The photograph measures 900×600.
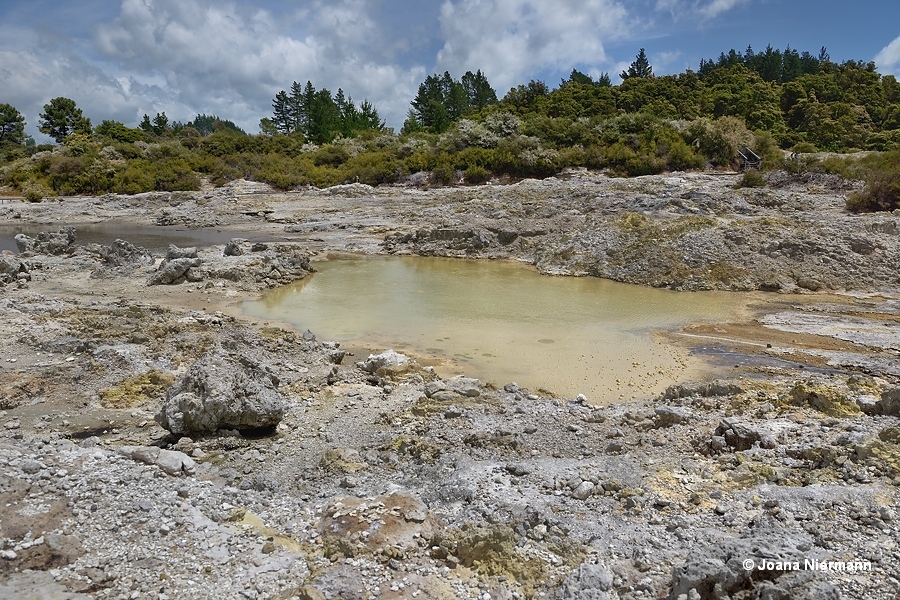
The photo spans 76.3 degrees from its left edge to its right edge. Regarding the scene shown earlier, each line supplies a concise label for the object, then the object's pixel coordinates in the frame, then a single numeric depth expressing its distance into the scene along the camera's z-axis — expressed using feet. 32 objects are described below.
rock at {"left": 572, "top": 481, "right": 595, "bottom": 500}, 19.94
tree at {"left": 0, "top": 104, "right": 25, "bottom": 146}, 232.32
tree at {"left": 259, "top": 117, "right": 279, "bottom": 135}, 265.26
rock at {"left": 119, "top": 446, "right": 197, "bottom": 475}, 21.45
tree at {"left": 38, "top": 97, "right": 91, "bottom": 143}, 218.79
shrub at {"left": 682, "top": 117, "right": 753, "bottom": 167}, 132.98
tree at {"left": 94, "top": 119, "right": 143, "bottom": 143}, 213.66
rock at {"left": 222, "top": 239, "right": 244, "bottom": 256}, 72.08
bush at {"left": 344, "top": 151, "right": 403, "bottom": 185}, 146.92
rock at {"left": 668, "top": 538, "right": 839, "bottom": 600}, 13.41
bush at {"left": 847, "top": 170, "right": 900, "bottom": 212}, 81.00
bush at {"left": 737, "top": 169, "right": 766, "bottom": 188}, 103.45
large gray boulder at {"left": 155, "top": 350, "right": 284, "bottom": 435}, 25.30
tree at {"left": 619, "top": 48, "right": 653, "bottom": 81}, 242.78
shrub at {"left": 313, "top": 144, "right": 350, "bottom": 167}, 170.19
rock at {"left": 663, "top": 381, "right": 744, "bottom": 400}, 31.09
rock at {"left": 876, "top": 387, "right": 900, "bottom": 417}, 25.52
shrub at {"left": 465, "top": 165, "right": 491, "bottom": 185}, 138.62
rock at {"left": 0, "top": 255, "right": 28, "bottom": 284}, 58.19
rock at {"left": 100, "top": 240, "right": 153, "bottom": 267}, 67.26
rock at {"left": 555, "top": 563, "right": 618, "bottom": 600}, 14.98
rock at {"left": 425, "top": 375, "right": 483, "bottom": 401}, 30.71
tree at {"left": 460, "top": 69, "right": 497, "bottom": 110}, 257.75
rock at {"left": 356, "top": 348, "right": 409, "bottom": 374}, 35.47
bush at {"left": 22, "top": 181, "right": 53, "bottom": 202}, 139.95
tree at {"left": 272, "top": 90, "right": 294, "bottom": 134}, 260.01
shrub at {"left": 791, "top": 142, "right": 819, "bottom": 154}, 137.08
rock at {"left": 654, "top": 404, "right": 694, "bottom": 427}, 26.84
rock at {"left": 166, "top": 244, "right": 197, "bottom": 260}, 67.72
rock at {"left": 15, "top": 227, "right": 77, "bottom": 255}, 75.10
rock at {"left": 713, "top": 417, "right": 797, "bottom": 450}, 23.18
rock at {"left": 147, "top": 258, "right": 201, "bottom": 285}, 61.52
